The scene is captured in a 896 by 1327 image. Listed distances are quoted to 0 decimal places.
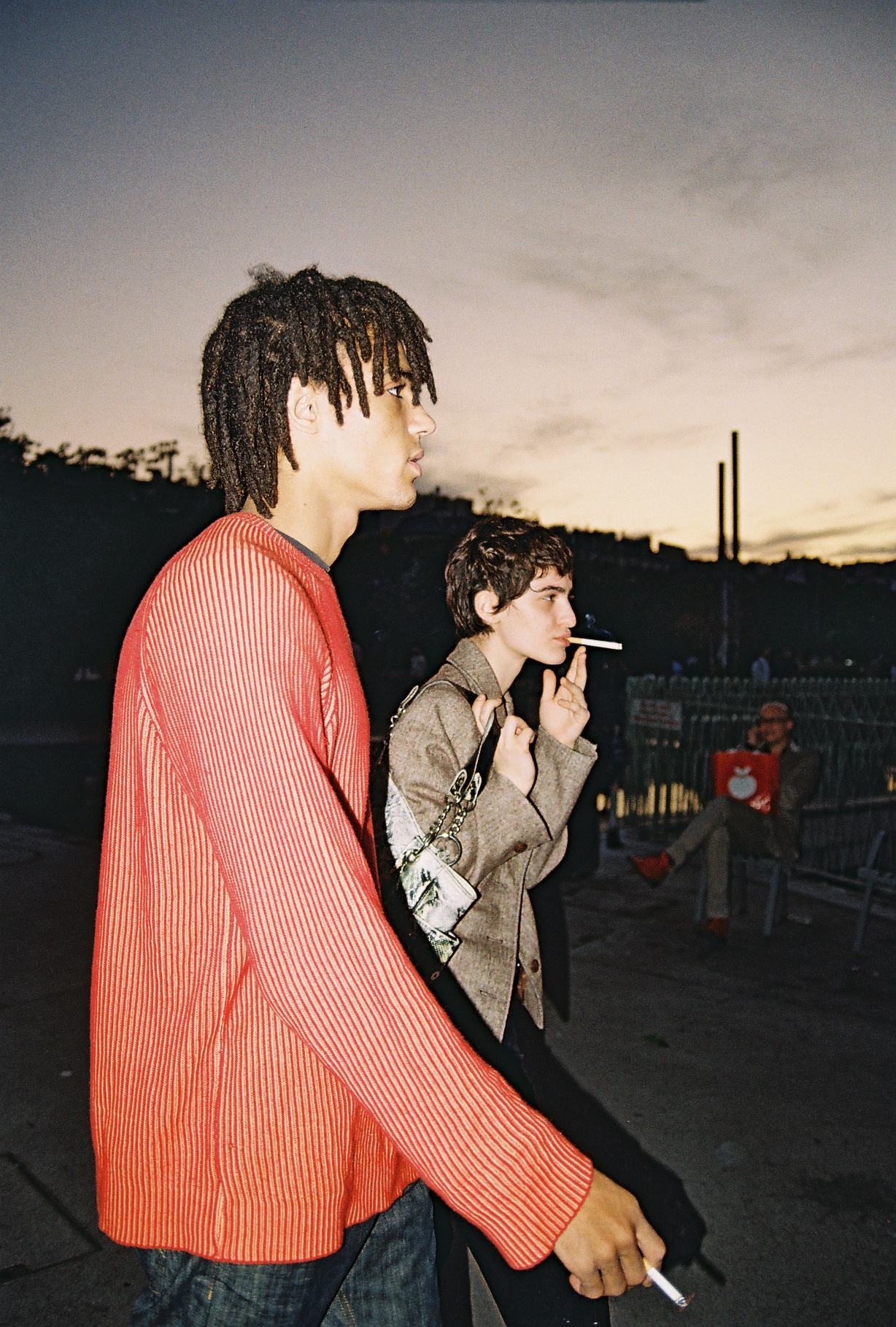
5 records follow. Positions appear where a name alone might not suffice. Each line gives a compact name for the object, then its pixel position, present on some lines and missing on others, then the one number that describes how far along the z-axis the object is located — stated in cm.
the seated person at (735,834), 632
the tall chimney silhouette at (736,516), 2958
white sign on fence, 972
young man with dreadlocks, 91
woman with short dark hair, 221
